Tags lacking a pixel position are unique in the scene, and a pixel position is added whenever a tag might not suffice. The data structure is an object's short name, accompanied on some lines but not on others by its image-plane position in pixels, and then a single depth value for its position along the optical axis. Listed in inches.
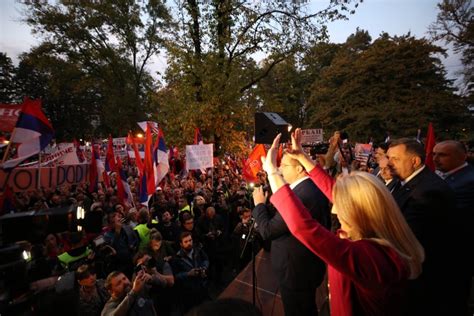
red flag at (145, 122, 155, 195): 266.4
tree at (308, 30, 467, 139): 1031.6
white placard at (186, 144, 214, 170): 348.2
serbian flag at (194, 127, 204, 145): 381.5
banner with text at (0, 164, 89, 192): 286.0
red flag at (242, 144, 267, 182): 355.9
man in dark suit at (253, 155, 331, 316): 103.6
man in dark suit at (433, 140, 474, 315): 94.5
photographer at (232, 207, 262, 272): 252.4
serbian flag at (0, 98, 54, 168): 199.5
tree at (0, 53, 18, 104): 1487.5
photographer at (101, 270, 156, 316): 121.5
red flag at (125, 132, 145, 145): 576.0
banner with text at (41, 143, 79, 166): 400.5
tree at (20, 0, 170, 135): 889.5
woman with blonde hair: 50.1
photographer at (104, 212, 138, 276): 193.8
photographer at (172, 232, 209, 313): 171.5
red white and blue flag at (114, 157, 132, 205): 289.6
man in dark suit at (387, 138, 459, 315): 81.2
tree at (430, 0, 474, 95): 937.5
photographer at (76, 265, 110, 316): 133.0
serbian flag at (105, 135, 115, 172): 376.5
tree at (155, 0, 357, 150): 433.4
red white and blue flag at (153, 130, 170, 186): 286.4
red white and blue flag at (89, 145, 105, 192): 384.8
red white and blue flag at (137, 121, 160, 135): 542.0
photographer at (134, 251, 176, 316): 152.8
